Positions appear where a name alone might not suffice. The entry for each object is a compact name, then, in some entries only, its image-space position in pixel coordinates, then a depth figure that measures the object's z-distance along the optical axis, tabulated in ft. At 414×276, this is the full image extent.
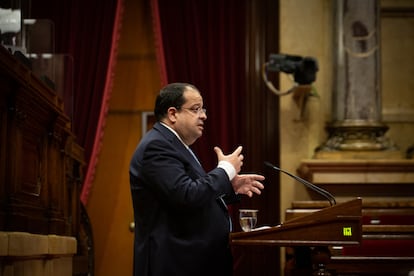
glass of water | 18.81
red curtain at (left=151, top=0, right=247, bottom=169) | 39.32
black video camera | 35.04
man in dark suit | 18.06
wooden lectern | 17.16
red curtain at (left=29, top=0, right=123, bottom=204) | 39.55
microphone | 18.53
